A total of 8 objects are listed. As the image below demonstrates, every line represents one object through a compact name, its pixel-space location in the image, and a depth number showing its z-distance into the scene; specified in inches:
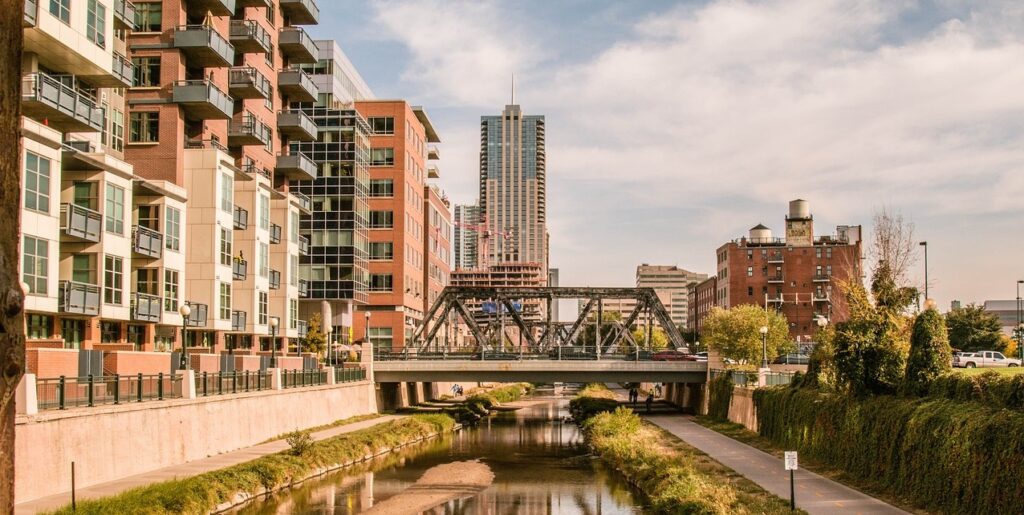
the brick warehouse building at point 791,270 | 5718.5
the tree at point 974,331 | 3927.2
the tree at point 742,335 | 3636.8
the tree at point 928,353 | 1141.1
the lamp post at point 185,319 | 1396.4
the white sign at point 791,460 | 941.2
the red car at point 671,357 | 2967.5
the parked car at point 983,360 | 2706.4
